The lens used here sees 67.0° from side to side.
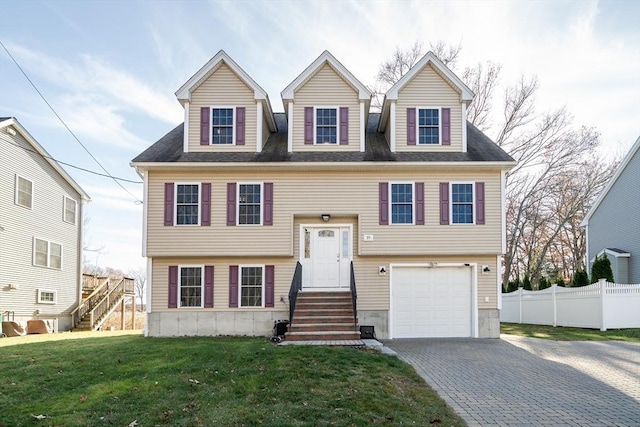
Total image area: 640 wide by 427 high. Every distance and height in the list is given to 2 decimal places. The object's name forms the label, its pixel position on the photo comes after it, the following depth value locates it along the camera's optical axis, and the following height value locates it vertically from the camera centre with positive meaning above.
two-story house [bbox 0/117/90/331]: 18.16 +0.72
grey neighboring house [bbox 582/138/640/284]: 21.55 +1.50
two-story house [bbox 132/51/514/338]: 14.88 +1.19
